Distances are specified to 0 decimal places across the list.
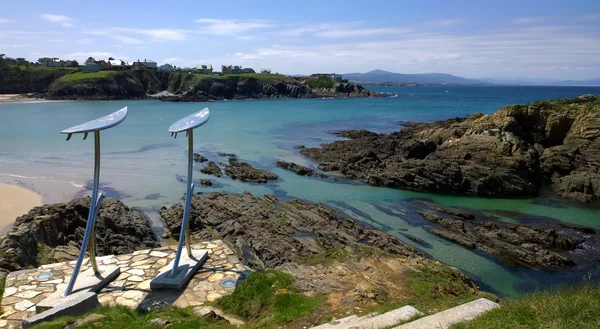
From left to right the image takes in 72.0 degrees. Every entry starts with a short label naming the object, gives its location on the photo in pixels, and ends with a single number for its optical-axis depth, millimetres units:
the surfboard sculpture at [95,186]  9573
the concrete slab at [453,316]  6148
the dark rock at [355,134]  49594
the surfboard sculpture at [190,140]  10273
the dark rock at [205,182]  28375
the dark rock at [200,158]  36156
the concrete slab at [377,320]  6773
